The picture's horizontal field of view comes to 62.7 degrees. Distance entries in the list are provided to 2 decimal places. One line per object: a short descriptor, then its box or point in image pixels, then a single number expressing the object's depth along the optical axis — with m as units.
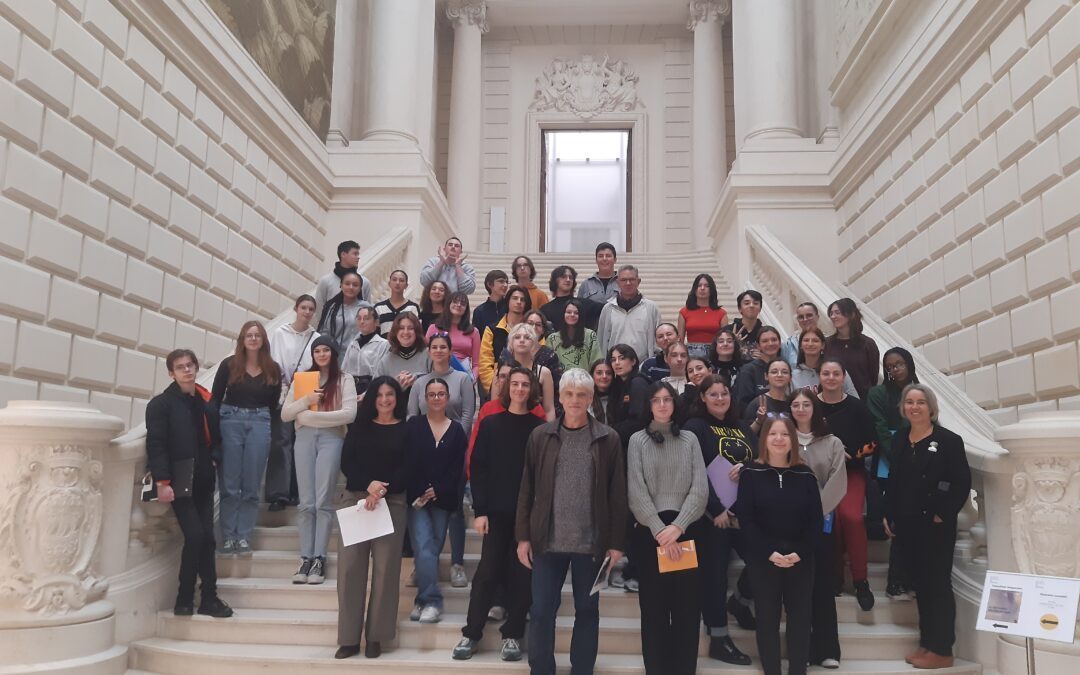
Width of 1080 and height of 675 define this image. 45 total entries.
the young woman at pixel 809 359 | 6.15
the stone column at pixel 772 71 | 13.20
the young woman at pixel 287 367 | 6.16
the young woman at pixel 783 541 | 4.45
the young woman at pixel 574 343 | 6.55
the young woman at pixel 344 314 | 7.24
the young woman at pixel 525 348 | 5.66
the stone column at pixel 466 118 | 17.02
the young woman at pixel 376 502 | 4.75
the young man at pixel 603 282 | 8.02
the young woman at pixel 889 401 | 5.60
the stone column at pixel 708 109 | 16.83
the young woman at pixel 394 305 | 7.17
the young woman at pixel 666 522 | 4.40
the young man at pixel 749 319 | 7.06
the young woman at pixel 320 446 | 5.48
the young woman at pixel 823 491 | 4.66
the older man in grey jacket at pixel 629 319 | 7.16
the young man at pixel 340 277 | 7.59
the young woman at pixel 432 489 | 5.04
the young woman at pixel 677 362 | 6.04
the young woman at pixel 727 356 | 6.47
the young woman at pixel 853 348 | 6.45
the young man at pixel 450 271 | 8.07
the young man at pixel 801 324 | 6.67
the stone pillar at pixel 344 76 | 13.10
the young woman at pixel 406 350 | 6.10
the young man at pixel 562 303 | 7.22
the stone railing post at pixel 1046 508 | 4.32
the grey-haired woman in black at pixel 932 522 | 4.68
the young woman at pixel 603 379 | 5.70
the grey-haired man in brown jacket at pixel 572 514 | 4.38
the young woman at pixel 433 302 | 7.14
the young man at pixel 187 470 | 5.01
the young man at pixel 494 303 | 7.50
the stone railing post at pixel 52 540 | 4.43
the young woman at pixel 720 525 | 4.73
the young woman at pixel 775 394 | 5.38
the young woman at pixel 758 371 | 5.95
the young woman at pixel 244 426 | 5.65
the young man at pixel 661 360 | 6.25
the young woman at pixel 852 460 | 5.10
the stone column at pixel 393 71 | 13.52
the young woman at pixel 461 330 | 6.81
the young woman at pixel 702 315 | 7.29
